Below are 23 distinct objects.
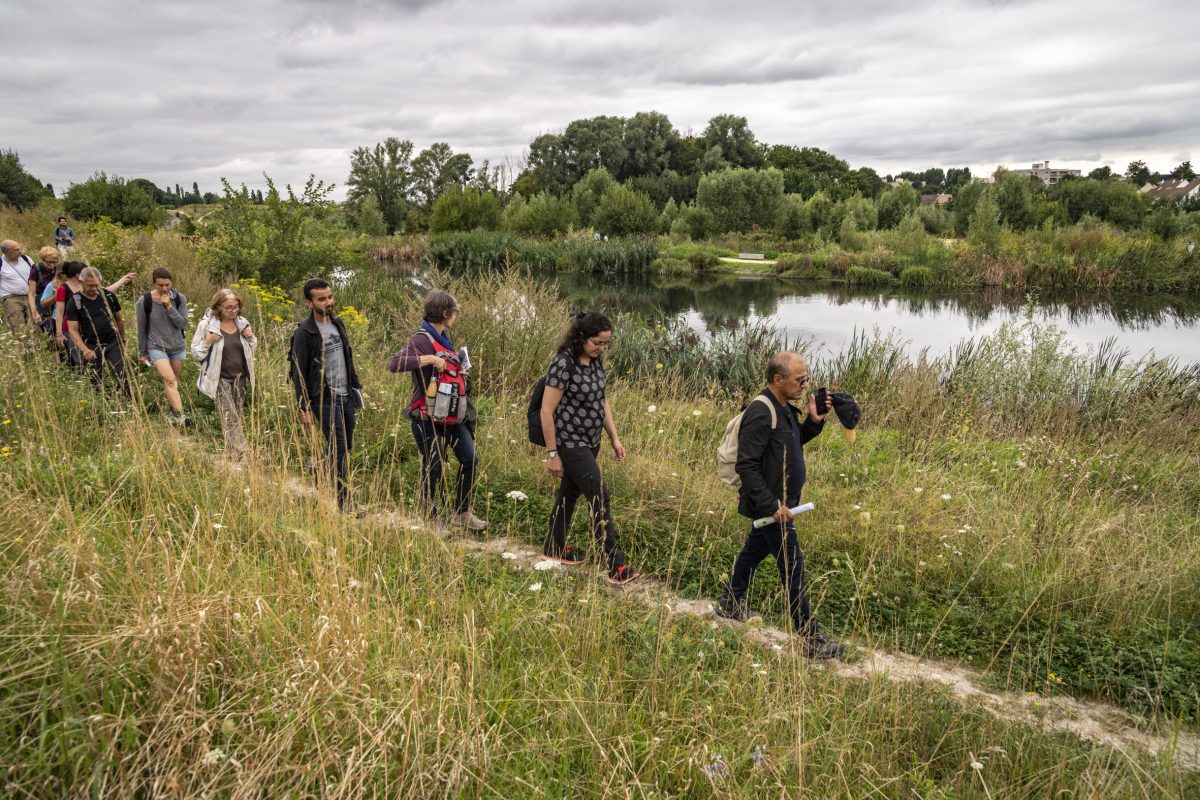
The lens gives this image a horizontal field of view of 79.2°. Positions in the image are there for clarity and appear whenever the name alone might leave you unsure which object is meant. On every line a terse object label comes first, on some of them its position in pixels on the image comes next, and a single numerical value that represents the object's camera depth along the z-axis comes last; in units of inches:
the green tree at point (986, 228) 1240.2
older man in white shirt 330.6
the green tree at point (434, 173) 2859.3
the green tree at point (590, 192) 1945.1
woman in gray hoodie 254.1
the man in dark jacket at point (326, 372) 187.5
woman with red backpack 181.8
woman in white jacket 213.6
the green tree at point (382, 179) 2704.2
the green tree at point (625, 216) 1750.7
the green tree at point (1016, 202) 1561.3
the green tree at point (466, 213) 1763.0
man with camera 145.7
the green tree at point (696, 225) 1836.9
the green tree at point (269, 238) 515.8
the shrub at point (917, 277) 1200.2
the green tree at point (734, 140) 2886.3
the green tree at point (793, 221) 1763.0
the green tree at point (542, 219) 1854.1
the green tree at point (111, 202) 1075.9
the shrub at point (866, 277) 1246.9
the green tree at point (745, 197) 1839.3
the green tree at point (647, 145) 2723.9
